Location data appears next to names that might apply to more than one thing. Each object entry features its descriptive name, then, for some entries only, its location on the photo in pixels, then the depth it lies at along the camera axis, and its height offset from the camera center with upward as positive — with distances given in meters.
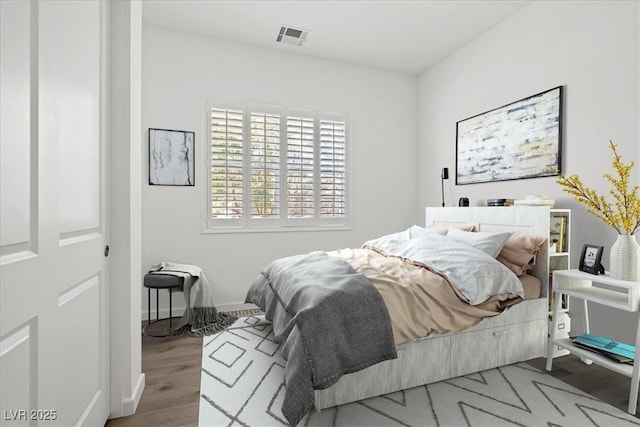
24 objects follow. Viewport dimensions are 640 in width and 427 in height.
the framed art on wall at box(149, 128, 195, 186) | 3.39 +0.56
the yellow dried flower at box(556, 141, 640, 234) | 2.01 +0.06
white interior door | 0.89 -0.03
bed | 1.63 -0.83
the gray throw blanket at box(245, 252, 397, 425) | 1.57 -0.68
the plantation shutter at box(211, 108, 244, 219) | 3.67 +0.53
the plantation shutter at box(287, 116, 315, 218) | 4.01 +0.54
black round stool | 2.88 -0.69
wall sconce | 3.96 +0.48
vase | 1.94 -0.29
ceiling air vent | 3.49 +1.99
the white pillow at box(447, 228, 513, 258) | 2.46 -0.25
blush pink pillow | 2.41 -0.32
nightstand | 1.78 -0.56
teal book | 1.92 -0.86
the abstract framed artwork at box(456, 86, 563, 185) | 2.81 +0.72
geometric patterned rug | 1.68 -1.13
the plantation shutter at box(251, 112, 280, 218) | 3.85 +0.54
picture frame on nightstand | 2.16 -0.34
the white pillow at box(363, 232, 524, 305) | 2.09 -0.40
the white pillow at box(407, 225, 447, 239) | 3.02 -0.21
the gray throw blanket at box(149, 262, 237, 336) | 2.97 -0.95
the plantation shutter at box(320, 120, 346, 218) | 4.18 +0.55
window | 3.71 +0.52
